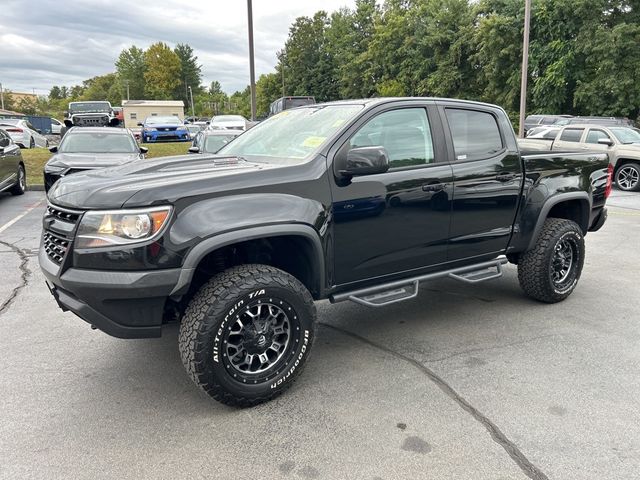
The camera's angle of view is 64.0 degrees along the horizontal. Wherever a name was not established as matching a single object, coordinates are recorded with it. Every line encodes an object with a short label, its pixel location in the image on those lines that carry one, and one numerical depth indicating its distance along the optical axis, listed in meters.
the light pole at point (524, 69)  18.22
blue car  23.61
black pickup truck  2.83
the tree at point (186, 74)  85.88
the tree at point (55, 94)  142.02
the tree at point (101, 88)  108.44
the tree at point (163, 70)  83.50
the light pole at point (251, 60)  16.88
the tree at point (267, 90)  74.88
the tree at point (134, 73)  89.94
